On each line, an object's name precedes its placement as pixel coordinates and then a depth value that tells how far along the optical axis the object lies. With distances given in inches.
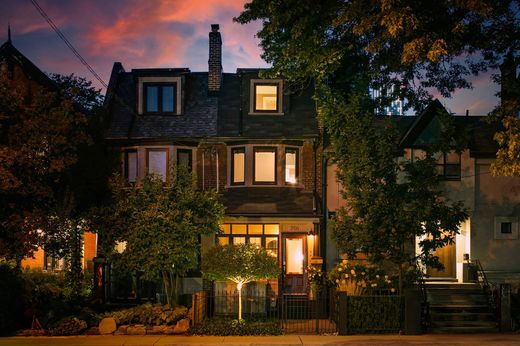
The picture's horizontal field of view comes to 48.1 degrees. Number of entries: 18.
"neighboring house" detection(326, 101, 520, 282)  924.0
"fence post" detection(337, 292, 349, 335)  698.2
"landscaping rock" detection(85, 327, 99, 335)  704.7
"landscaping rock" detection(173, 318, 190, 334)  703.1
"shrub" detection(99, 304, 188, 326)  717.9
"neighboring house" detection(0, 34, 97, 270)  971.9
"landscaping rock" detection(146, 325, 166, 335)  703.1
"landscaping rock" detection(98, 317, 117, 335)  702.5
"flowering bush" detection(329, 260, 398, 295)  739.4
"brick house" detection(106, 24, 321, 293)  920.3
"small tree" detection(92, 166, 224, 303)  733.3
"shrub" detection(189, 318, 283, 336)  697.6
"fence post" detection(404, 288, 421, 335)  700.0
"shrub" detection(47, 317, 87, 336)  692.7
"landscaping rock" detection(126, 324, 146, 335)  703.1
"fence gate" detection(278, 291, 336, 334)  722.8
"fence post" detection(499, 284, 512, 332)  732.0
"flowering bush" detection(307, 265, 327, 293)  817.8
